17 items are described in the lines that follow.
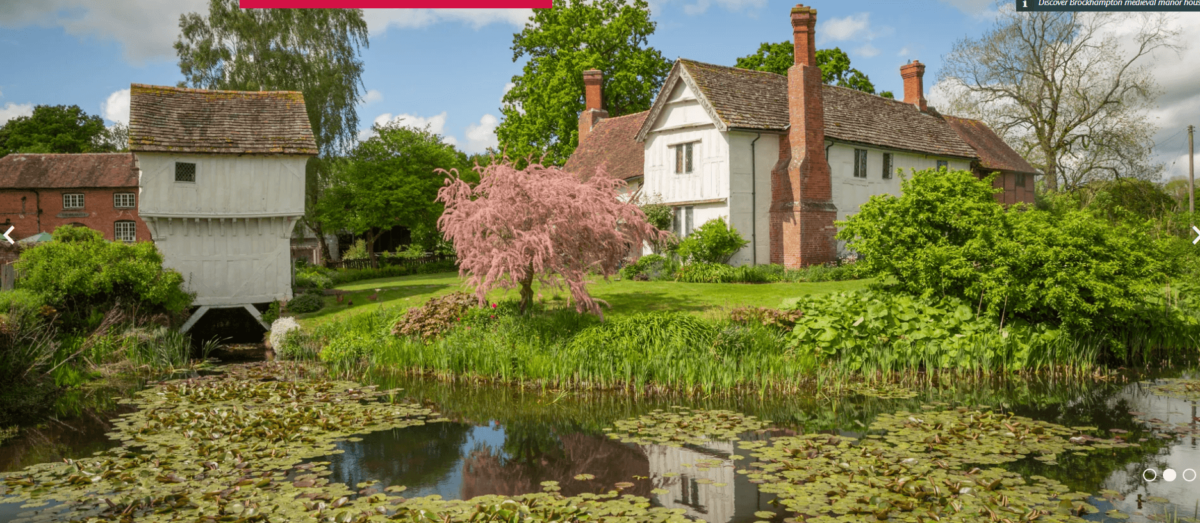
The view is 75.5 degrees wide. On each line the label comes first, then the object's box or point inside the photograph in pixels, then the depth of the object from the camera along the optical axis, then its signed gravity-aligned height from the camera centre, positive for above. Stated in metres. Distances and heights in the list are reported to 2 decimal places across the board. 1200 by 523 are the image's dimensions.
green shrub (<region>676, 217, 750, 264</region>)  25.81 +0.43
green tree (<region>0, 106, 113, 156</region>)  55.53 +9.59
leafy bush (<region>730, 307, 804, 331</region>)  13.79 -1.13
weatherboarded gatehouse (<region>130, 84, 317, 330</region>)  21.42 +1.96
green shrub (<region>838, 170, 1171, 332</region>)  12.23 -0.01
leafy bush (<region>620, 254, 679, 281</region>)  26.25 -0.41
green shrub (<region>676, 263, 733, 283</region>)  24.38 -0.54
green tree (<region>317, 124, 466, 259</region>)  36.59 +3.55
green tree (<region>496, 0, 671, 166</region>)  38.06 +9.47
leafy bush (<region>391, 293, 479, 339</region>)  15.05 -1.15
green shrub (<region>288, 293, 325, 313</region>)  21.94 -1.25
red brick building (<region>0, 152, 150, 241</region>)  44.88 +3.92
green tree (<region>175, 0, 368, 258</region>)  34.97 +9.31
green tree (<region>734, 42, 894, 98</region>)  40.00 +10.07
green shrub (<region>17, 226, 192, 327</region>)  16.23 -0.35
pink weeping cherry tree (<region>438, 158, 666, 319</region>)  13.55 +0.59
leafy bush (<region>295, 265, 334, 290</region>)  25.11 -0.64
